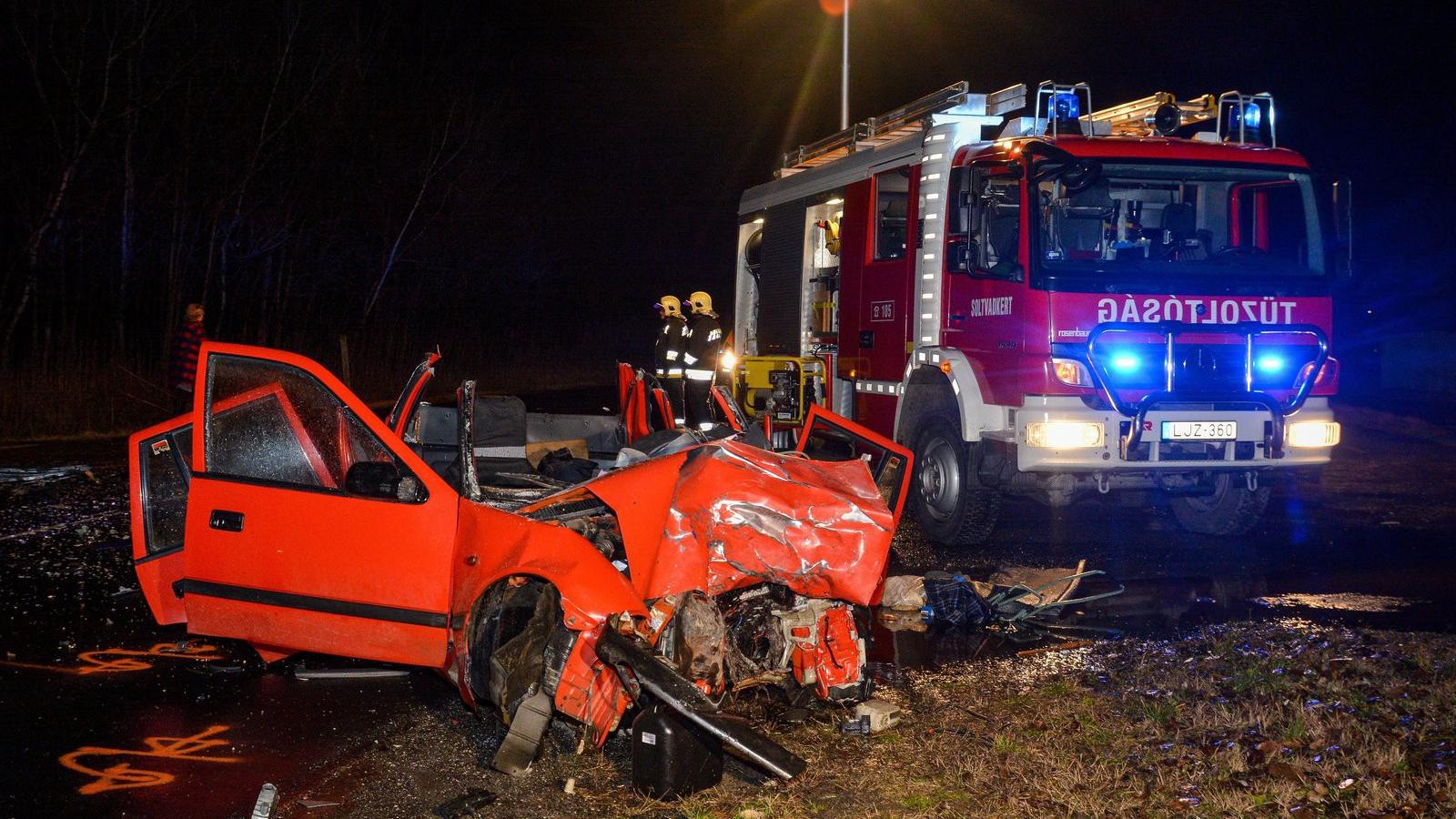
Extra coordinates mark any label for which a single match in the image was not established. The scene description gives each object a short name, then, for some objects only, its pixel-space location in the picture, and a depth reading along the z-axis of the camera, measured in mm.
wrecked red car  4125
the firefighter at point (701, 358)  11344
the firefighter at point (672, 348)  11508
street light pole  18766
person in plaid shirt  12266
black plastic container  3869
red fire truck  7539
